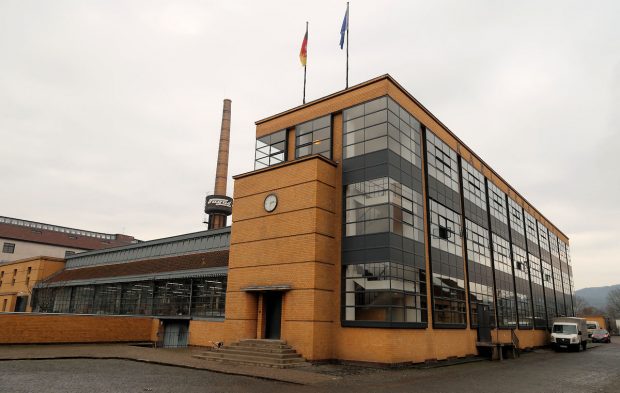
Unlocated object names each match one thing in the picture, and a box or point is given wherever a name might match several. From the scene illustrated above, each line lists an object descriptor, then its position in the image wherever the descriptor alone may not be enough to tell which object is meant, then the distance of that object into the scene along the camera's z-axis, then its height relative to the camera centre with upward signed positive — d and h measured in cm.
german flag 2796 +1611
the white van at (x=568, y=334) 3538 -161
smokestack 5906 +1657
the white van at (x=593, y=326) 5623 -144
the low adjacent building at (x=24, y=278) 5119 +247
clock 2334 +549
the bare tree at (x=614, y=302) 13062 +387
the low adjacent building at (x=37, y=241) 7044 +999
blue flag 2697 +1716
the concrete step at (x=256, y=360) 1888 -242
